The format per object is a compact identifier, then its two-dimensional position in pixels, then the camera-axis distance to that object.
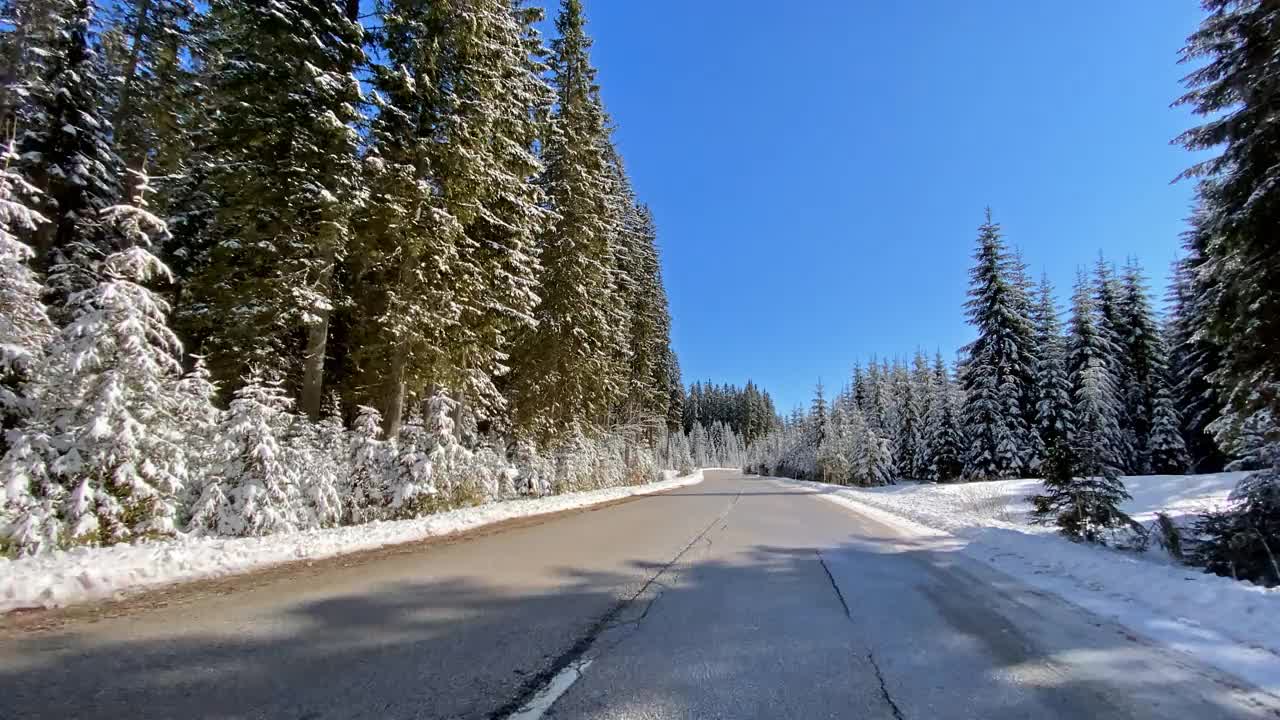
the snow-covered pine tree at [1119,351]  33.25
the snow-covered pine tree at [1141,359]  34.00
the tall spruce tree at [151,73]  12.40
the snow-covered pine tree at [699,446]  118.62
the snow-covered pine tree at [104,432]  6.20
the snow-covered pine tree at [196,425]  7.99
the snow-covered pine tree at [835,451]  53.91
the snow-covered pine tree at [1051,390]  31.34
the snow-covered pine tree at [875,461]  44.72
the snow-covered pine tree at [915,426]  44.75
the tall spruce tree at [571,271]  21.50
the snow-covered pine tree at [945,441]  38.75
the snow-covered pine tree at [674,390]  57.83
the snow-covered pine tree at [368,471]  10.85
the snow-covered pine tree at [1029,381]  30.56
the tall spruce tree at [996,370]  30.95
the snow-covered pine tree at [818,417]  64.88
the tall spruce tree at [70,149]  14.47
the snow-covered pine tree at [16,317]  6.62
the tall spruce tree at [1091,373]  30.92
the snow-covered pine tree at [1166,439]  32.28
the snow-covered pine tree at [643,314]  35.73
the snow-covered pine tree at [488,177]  13.30
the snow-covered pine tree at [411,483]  10.99
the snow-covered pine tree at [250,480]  7.89
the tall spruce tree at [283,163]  11.01
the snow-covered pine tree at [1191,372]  26.80
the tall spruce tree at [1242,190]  8.30
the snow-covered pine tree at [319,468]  9.21
